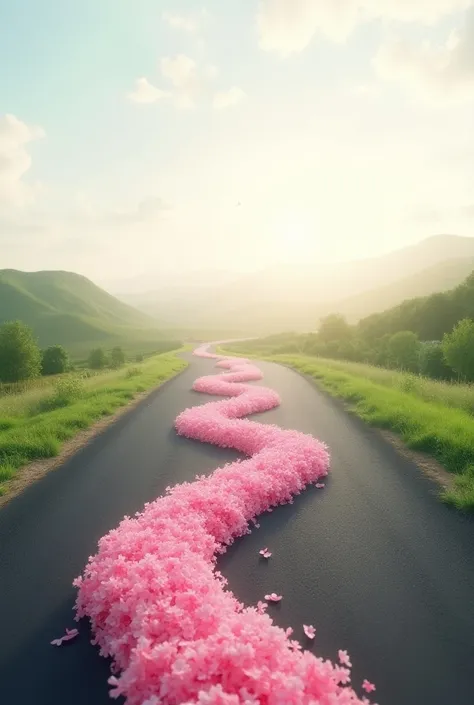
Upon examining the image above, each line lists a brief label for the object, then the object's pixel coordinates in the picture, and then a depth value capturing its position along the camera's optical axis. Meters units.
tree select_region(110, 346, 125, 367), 85.99
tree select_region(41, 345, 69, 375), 72.75
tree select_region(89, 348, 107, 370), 88.31
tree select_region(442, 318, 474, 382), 33.91
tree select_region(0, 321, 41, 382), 54.81
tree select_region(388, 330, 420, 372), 56.97
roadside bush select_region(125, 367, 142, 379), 33.97
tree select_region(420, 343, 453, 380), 45.12
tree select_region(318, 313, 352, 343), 86.12
